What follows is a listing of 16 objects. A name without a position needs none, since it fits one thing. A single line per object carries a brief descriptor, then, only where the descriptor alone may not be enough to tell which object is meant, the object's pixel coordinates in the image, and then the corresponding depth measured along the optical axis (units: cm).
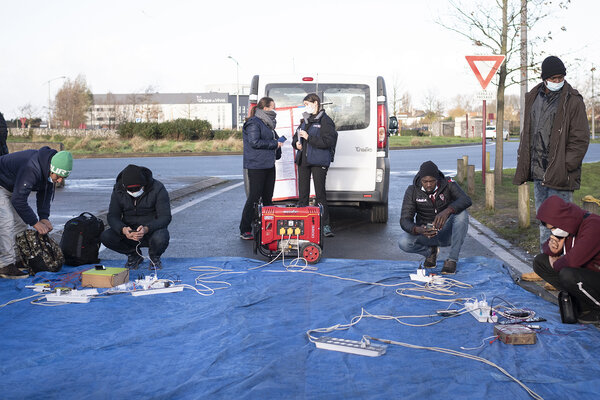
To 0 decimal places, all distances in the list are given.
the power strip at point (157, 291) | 678
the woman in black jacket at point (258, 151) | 1016
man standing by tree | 718
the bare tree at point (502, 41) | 1811
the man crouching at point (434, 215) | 773
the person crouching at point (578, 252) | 550
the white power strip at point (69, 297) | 649
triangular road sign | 1547
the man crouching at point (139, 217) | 806
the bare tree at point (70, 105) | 8306
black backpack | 823
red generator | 847
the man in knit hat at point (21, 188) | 736
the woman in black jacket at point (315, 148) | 1041
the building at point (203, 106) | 15600
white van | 1148
